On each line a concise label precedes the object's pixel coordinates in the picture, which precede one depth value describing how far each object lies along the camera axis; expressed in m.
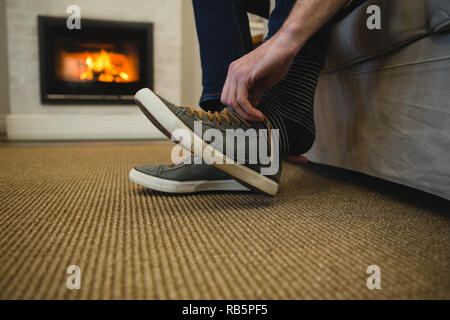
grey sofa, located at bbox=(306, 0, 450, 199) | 0.47
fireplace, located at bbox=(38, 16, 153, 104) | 2.07
